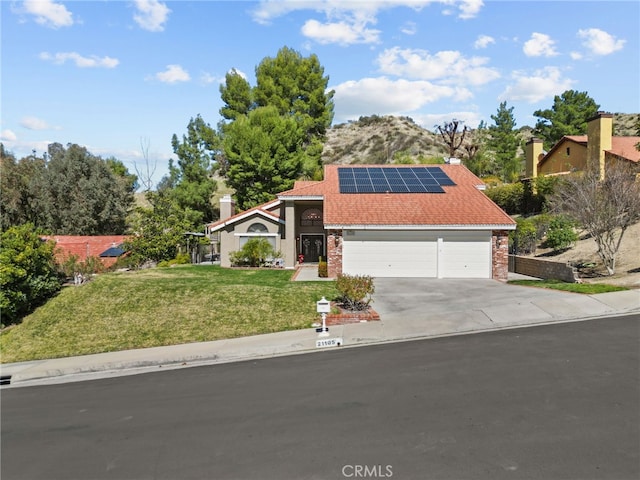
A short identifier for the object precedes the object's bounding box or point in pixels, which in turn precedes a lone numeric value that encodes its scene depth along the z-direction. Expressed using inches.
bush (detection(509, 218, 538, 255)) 1015.6
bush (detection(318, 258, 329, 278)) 826.8
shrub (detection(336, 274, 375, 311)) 536.7
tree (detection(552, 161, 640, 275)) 734.5
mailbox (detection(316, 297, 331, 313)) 469.1
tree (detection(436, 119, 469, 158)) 2079.5
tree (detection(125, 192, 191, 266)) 1055.6
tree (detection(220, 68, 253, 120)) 1835.6
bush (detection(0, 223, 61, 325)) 574.9
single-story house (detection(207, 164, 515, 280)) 831.7
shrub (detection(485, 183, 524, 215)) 1315.2
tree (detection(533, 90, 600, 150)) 1985.7
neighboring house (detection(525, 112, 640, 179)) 1131.3
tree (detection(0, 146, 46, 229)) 1697.8
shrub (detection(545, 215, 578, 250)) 929.5
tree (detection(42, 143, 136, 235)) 1734.7
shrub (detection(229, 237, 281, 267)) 986.1
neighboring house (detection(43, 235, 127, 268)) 1152.2
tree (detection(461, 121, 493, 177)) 2034.9
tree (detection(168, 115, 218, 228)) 1827.0
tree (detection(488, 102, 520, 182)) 2130.9
